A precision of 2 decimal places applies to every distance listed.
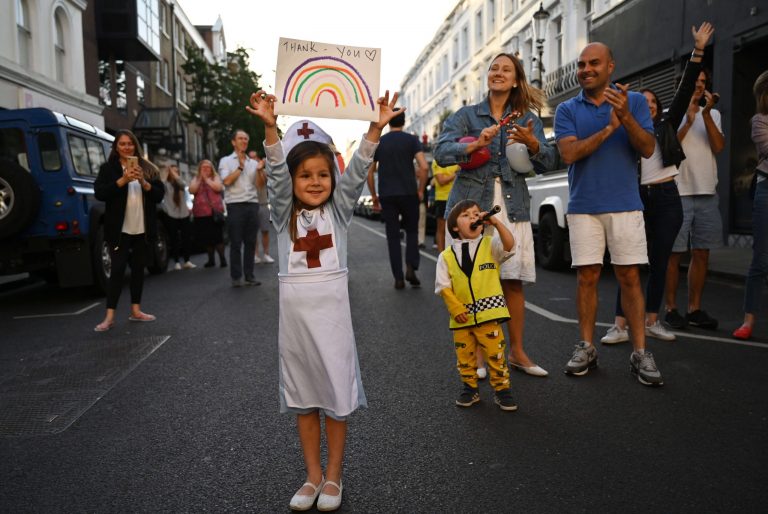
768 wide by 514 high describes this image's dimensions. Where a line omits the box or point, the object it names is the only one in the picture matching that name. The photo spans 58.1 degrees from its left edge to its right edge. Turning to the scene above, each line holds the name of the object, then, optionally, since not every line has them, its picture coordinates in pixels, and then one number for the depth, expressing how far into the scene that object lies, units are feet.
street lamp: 71.05
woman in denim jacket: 13.94
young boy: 12.22
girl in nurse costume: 8.82
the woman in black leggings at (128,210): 20.93
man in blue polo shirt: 13.96
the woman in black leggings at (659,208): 16.39
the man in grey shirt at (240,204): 29.94
